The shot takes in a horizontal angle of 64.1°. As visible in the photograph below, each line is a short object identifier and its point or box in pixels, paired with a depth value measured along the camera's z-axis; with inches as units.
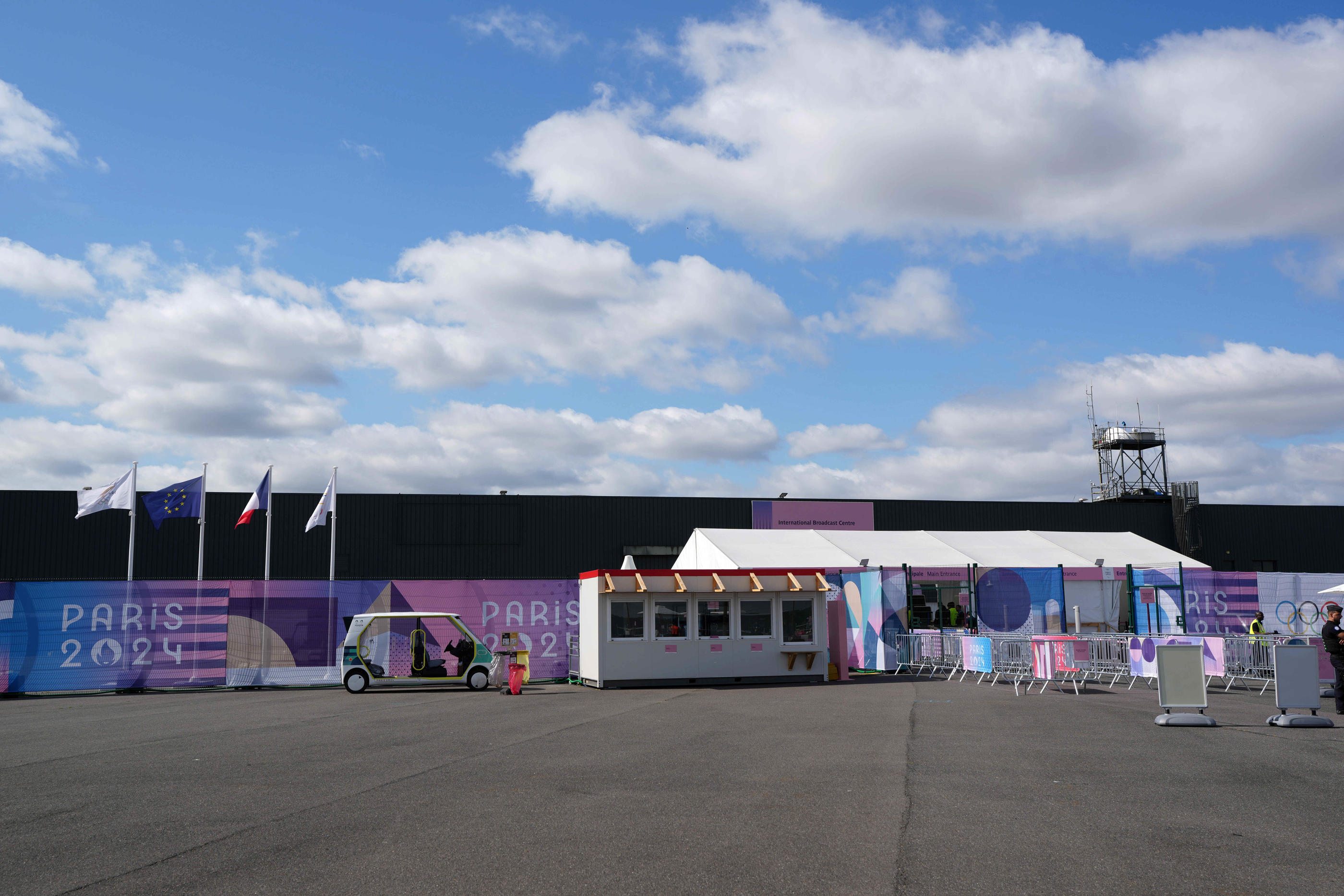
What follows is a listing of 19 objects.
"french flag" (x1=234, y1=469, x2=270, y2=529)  1256.8
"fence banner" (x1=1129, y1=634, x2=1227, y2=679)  802.2
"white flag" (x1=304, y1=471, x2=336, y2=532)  1267.2
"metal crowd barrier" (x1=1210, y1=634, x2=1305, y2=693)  834.8
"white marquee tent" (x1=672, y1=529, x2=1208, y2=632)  1198.9
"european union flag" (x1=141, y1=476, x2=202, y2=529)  1138.7
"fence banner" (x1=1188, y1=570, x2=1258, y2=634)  1078.4
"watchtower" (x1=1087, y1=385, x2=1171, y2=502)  2231.8
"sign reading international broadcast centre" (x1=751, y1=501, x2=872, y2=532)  1752.0
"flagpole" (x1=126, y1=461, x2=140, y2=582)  1120.2
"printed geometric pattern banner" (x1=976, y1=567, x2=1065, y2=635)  1068.5
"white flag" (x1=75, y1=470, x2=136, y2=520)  1096.2
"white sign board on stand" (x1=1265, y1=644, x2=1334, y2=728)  556.7
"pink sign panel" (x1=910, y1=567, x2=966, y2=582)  1134.4
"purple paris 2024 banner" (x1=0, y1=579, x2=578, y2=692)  864.3
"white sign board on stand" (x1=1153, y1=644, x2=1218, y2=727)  560.4
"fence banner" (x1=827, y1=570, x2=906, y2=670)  1032.8
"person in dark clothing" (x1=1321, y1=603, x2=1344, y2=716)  602.2
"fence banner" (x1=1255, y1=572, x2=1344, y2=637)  1077.1
